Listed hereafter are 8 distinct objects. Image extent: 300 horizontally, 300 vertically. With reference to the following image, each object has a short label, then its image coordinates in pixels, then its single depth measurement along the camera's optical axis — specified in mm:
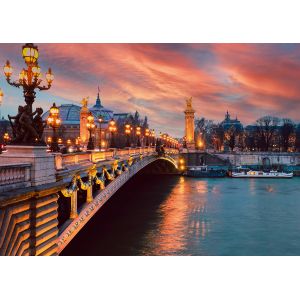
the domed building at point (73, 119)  75012
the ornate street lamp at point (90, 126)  19186
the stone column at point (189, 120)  77438
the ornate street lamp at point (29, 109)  10258
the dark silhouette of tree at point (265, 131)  85688
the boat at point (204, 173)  59031
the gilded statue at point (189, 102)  77381
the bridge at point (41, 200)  8789
